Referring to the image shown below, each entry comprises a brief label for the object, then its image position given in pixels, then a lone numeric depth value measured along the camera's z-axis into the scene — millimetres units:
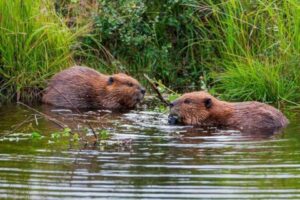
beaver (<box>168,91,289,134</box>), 17156
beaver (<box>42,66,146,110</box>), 20219
